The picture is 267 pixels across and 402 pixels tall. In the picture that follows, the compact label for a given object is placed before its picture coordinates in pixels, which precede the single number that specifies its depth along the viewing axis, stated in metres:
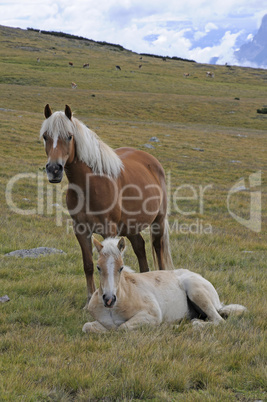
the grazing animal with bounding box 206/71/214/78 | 105.50
